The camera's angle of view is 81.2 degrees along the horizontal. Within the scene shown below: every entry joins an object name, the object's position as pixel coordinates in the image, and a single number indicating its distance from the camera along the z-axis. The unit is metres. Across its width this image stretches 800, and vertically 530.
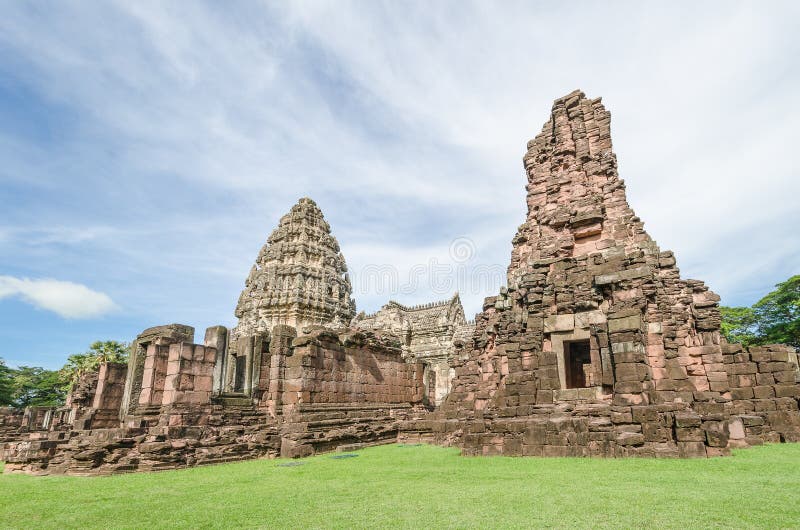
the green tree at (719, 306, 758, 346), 28.10
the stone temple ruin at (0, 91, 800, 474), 9.12
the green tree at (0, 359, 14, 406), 35.14
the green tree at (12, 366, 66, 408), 37.16
